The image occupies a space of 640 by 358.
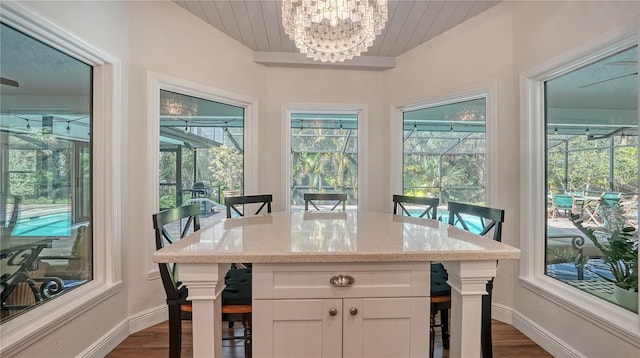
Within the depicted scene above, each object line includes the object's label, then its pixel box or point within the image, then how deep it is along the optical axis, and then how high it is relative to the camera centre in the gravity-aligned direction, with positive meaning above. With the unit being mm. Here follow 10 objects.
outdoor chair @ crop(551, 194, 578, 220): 2024 -185
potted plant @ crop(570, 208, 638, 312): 1585 -446
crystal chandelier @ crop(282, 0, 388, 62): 1466 +835
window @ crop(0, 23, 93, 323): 1443 +25
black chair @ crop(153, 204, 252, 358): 1429 -623
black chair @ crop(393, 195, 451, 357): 1553 -603
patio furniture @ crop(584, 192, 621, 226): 1748 -178
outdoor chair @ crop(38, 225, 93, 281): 1715 -526
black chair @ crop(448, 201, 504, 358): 1579 -589
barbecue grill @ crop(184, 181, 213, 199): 2779 -125
